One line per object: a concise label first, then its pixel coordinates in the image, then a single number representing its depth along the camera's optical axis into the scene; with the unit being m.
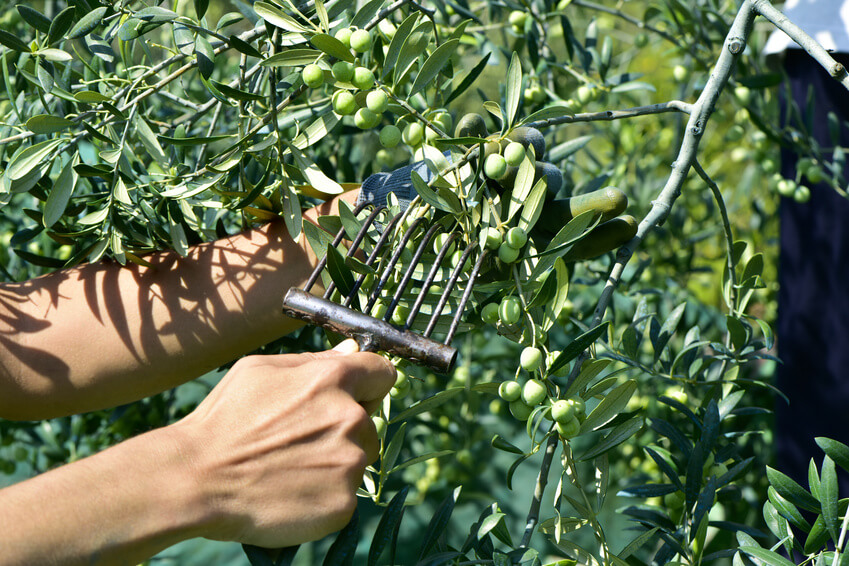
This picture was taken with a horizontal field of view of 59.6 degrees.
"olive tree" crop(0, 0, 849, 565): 0.72
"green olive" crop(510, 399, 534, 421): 0.72
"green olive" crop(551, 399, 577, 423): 0.67
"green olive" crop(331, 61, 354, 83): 0.71
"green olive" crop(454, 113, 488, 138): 0.79
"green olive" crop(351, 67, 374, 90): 0.71
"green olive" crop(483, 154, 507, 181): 0.71
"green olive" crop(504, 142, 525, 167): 0.72
